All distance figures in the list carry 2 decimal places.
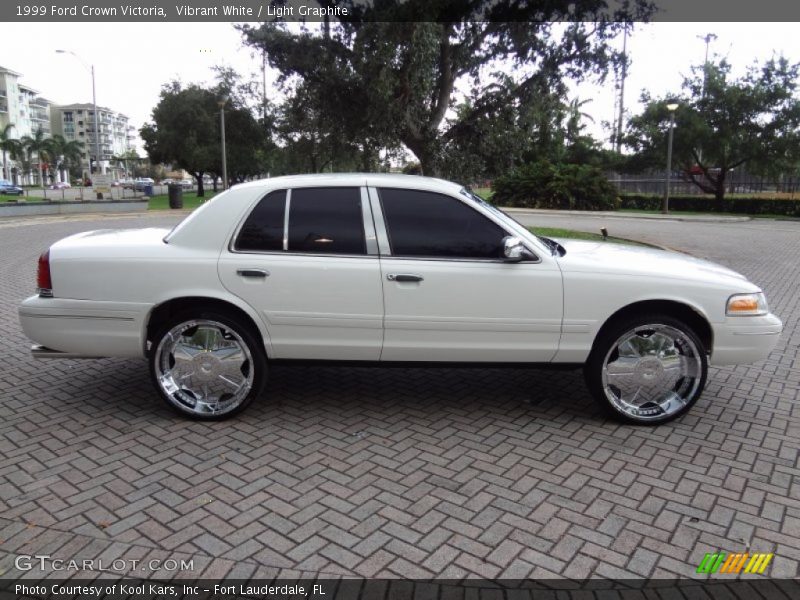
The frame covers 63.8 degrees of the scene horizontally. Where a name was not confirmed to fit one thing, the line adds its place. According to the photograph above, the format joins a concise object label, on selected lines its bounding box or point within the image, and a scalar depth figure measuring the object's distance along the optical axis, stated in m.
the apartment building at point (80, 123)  160.12
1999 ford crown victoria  4.38
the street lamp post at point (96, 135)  38.72
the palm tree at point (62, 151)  105.12
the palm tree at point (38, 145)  101.06
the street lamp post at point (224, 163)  31.14
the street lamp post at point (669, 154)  29.93
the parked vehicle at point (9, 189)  55.16
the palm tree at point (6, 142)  92.00
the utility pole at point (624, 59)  18.77
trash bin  34.06
